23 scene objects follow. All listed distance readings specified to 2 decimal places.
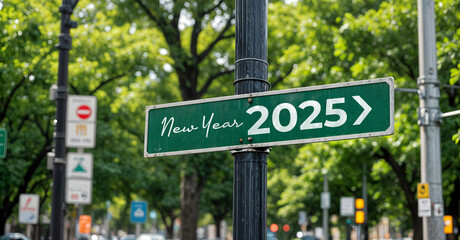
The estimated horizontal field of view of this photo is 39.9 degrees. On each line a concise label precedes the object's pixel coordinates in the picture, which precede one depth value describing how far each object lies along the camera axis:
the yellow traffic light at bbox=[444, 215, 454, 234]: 23.16
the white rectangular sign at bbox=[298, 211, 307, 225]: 38.25
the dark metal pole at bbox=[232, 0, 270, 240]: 3.48
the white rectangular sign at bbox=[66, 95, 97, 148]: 10.84
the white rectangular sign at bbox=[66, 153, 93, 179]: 10.78
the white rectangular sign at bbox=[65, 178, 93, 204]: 10.72
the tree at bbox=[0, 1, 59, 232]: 17.61
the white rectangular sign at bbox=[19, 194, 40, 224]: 18.86
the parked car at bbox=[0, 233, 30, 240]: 25.67
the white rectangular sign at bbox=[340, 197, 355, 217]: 23.73
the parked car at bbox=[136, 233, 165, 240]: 32.97
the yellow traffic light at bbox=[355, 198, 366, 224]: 20.05
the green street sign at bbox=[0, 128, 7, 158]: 14.73
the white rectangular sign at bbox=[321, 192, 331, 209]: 27.33
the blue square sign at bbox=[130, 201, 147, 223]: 22.61
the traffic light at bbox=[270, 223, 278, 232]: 46.72
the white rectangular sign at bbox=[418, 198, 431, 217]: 11.72
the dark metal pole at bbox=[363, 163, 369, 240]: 23.26
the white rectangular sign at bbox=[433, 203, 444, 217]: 11.78
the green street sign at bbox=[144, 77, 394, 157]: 3.24
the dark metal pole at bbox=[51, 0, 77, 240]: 11.77
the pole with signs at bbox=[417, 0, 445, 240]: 11.57
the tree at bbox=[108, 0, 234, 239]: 24.45
